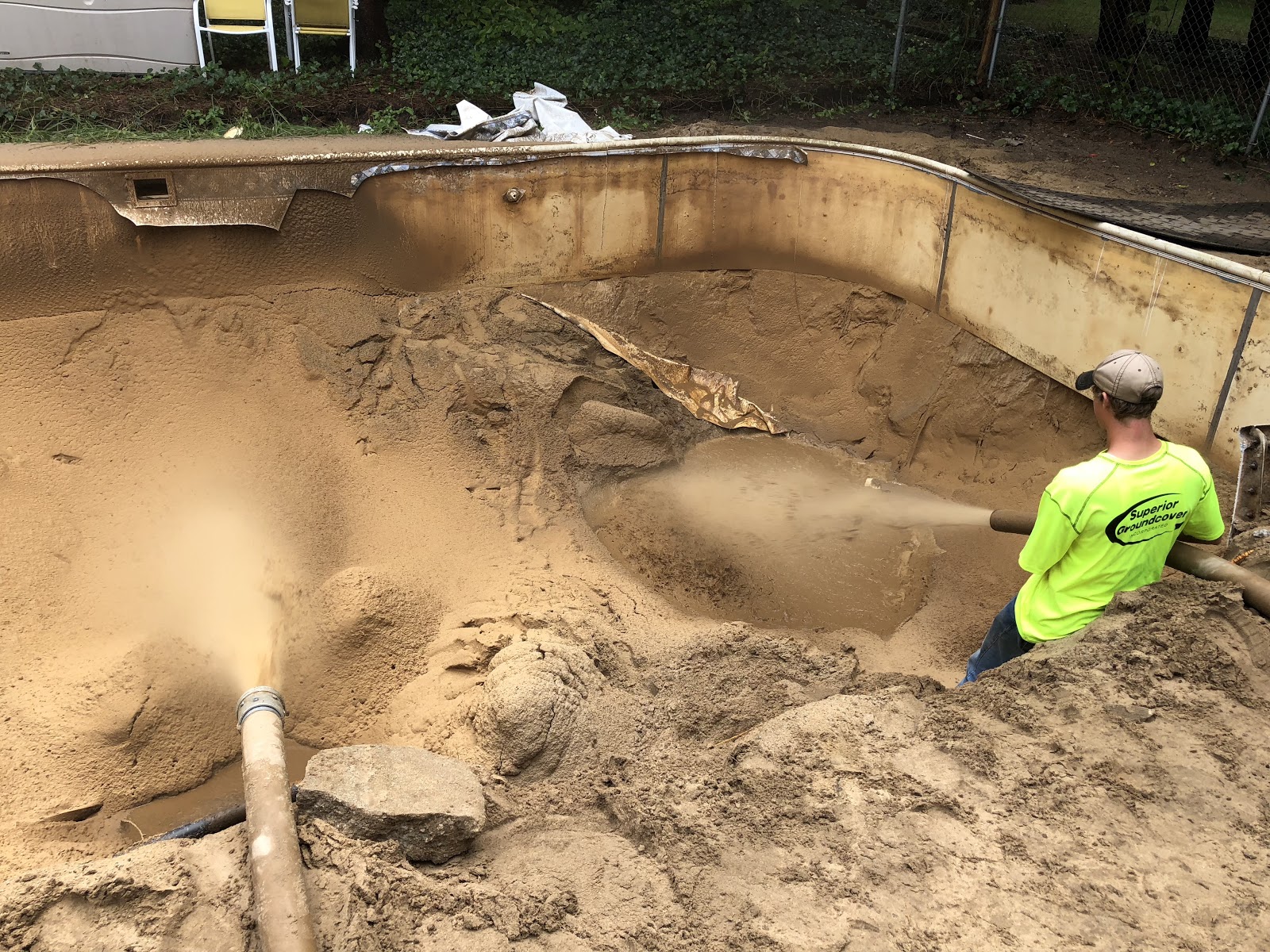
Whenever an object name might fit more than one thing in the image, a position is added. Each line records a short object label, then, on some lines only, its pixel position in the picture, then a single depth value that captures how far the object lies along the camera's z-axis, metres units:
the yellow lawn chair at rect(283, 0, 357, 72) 10.43
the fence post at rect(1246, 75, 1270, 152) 9.09
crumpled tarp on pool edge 8.39
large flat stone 3.33
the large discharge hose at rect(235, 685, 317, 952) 2.80
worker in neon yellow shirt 3.68
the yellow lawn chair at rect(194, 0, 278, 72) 10.39
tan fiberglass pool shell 5.90
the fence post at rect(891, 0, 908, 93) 10.42
